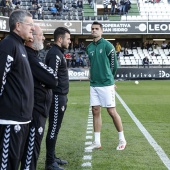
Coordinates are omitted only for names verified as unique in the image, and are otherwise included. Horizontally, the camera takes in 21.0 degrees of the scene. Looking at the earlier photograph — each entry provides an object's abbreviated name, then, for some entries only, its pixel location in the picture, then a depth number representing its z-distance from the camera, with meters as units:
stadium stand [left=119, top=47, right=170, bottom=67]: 40.41
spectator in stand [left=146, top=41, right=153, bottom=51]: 44.61
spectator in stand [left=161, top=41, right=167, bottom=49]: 45.11
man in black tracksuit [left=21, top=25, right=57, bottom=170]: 4.68
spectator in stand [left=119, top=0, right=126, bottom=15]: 44.61
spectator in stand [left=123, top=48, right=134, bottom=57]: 42.85
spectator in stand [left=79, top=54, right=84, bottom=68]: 37.45
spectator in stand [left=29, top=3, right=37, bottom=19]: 41.41
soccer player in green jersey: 7.89
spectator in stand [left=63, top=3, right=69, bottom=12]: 43.41
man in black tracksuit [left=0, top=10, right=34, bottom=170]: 4.01
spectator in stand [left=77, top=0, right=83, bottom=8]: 44.94
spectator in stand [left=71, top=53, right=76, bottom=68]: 37.69
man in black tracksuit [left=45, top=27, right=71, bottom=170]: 6.30
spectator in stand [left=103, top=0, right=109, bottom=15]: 45.34
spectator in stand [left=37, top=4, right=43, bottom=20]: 41.13
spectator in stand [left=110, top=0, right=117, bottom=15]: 44.41
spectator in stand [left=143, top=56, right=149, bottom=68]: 38.88
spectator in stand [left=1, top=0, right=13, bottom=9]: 37.00
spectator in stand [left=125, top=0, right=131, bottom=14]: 44.97
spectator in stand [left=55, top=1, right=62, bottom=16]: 43.22
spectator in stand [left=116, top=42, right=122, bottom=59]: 43.11
